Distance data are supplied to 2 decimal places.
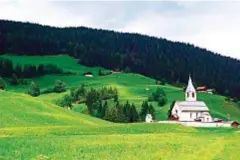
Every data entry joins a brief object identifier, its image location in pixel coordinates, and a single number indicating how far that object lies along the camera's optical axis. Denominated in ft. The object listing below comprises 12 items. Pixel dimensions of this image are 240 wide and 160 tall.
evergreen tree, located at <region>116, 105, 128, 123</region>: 477.36
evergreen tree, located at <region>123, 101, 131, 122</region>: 486.18
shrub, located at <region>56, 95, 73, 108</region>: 549.62
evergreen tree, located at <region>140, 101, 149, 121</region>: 512.63
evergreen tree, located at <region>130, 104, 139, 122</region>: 492.13
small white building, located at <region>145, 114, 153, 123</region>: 476.01
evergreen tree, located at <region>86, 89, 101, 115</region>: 536.05
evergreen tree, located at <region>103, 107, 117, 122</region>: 480.64
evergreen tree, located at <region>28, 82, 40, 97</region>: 644.27
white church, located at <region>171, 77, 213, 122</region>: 516.94
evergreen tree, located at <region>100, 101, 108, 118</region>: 496.68
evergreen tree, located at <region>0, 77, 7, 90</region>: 565.58
